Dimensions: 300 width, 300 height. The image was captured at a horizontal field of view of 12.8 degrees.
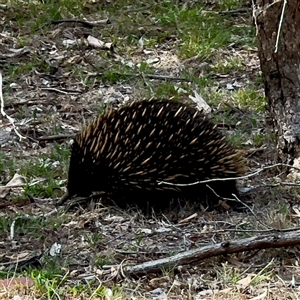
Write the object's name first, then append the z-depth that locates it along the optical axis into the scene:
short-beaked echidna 7.79
